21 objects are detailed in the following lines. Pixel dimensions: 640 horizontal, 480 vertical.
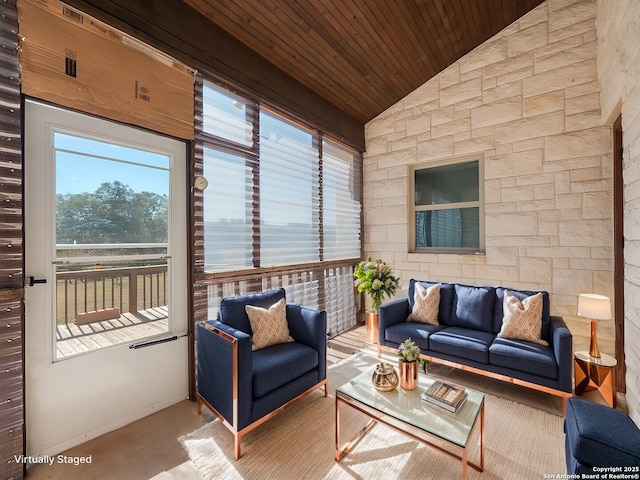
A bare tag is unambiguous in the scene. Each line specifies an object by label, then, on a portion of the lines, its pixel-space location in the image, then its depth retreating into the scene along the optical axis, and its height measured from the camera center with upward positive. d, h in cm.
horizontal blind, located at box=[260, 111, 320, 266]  319 +54
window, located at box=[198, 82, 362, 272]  270 +57
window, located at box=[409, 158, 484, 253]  374 +44
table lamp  245 -61
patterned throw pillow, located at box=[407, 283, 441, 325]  326 -75
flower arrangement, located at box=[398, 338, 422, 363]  196 -78
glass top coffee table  154 -102
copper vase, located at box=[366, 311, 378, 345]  376 -114
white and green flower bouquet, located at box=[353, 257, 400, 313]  372 -56
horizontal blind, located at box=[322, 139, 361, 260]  404 +54
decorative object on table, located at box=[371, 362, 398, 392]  194 -94
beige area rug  174 -139
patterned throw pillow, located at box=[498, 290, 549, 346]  263 -75
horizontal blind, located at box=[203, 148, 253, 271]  264 +26
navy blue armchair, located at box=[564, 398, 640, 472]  119 -88
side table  236 -114
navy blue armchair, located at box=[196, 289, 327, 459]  191 -93
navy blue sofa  232 -95
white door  183 -26
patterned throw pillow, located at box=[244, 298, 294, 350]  243 -74
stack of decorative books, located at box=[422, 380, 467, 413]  173 -97
